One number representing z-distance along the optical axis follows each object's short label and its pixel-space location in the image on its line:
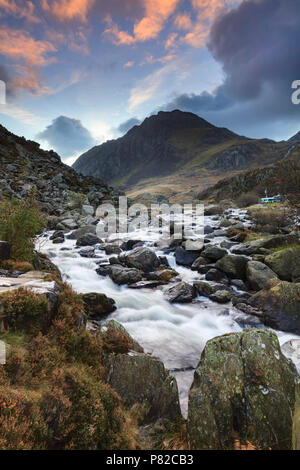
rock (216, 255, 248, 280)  15.73
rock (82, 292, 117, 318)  10.51
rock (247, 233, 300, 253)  19.61
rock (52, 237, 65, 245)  24.83
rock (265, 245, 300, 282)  14.48
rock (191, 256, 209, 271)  18.14
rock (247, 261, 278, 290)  13.89
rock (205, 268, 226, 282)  16.03
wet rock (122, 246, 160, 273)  17.89
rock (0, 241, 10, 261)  8.98
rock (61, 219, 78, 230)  31.62
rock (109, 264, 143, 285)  15.38
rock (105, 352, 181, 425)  5.47
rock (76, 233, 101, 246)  24.16
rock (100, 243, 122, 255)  21.95
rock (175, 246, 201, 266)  19.64
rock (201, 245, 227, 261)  18.50
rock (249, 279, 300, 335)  10.40
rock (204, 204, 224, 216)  55.53
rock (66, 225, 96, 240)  26.76
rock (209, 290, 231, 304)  13.16
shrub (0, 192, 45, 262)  10.55
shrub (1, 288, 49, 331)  5.41
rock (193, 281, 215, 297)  14.06
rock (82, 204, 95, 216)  40.83
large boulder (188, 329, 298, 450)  4.70
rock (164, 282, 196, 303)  13.56
